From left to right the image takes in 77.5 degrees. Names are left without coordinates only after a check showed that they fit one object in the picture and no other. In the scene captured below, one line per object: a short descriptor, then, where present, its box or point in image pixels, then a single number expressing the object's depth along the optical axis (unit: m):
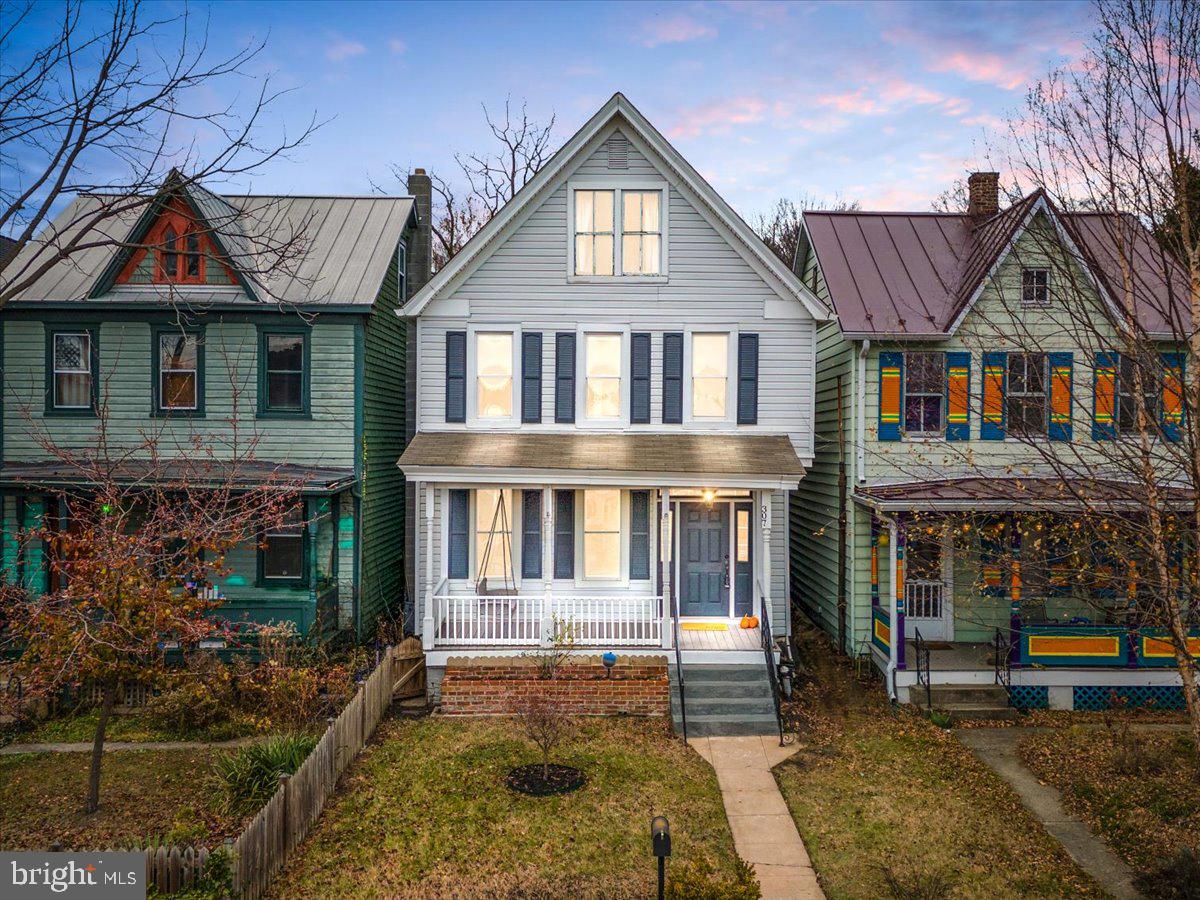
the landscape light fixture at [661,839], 6.70
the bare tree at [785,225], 37.58
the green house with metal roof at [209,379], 15.02
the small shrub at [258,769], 9.05
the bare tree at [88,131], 11.02
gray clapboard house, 14.62
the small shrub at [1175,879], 7.57
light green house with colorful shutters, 13.05
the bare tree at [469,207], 27.89
